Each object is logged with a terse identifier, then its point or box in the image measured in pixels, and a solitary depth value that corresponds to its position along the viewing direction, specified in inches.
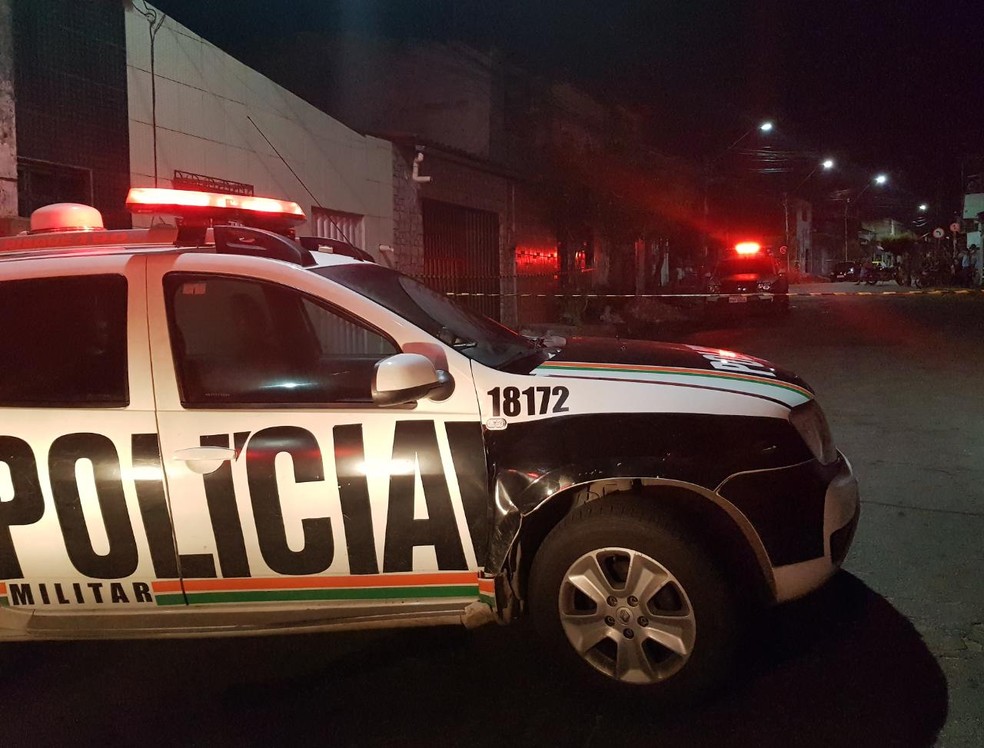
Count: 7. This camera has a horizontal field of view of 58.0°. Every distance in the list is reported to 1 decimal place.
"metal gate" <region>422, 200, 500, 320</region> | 611.2
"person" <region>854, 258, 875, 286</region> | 1890.5
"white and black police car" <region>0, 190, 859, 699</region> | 124.3
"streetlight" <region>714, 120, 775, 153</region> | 1163.8
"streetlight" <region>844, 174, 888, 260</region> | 2716.5
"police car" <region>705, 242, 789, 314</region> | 869.8
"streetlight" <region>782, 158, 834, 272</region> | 1903.1
